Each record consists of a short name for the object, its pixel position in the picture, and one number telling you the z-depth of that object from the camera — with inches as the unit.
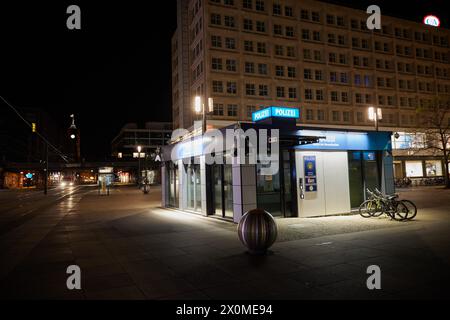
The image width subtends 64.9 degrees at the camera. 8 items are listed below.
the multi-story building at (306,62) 1959.9
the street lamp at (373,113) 827.0
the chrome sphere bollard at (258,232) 334.0
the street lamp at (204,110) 644.7
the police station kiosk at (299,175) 556.9
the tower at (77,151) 4260.3
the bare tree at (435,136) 1380.4
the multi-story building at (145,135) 4515.0
